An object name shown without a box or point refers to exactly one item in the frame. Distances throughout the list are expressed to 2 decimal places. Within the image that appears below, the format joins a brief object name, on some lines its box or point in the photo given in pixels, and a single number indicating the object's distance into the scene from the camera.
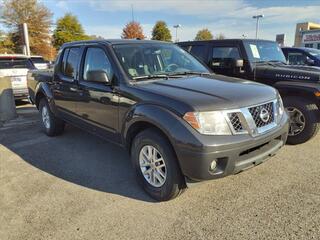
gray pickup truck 2.93
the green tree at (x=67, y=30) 44.78
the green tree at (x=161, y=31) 49.03
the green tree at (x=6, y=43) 36.69
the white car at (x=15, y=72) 9.11
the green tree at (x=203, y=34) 57.57
